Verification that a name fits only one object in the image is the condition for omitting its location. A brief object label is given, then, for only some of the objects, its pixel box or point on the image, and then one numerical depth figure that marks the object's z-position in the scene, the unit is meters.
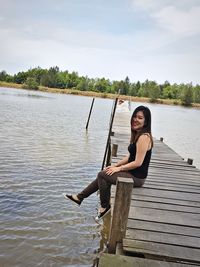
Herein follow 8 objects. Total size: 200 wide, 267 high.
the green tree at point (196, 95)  86.57
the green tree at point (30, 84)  79.17
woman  4.21
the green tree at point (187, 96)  80.43
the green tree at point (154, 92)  81.68
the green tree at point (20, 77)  95.74
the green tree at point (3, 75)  96.01
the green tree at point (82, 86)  94.58
